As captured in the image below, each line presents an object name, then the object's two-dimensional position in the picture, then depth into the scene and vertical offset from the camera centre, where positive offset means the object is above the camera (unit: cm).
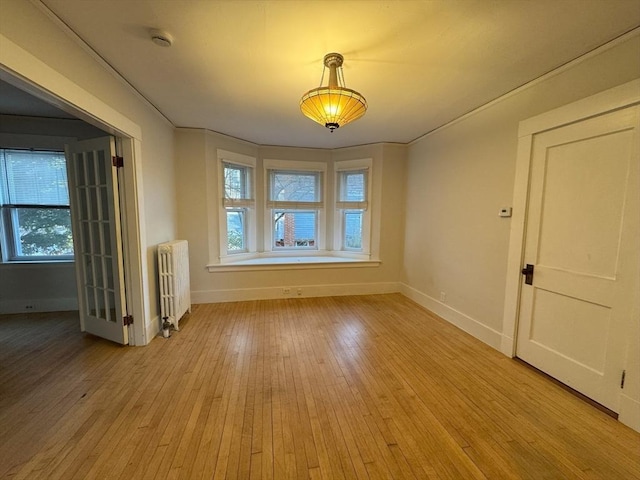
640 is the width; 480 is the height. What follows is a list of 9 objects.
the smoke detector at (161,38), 167 +116
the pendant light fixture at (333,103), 175 +80
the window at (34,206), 331 +11
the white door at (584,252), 171 -24
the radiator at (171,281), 284 -73
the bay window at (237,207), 406 +15
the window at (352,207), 447 +19
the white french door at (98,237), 247 -22
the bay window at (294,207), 457 +19
